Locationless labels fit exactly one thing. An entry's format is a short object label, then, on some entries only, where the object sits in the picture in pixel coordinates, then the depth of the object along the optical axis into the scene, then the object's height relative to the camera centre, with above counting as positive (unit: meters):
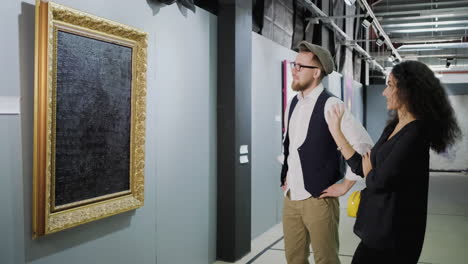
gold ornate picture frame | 1.99 +0.04
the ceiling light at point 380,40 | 8.33 +1.63
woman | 1.62 -0.15
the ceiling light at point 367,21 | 6.98 +1.67
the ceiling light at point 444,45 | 9.54 +1.78
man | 2.13 -0.18
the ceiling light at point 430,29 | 9.32 +2.12
